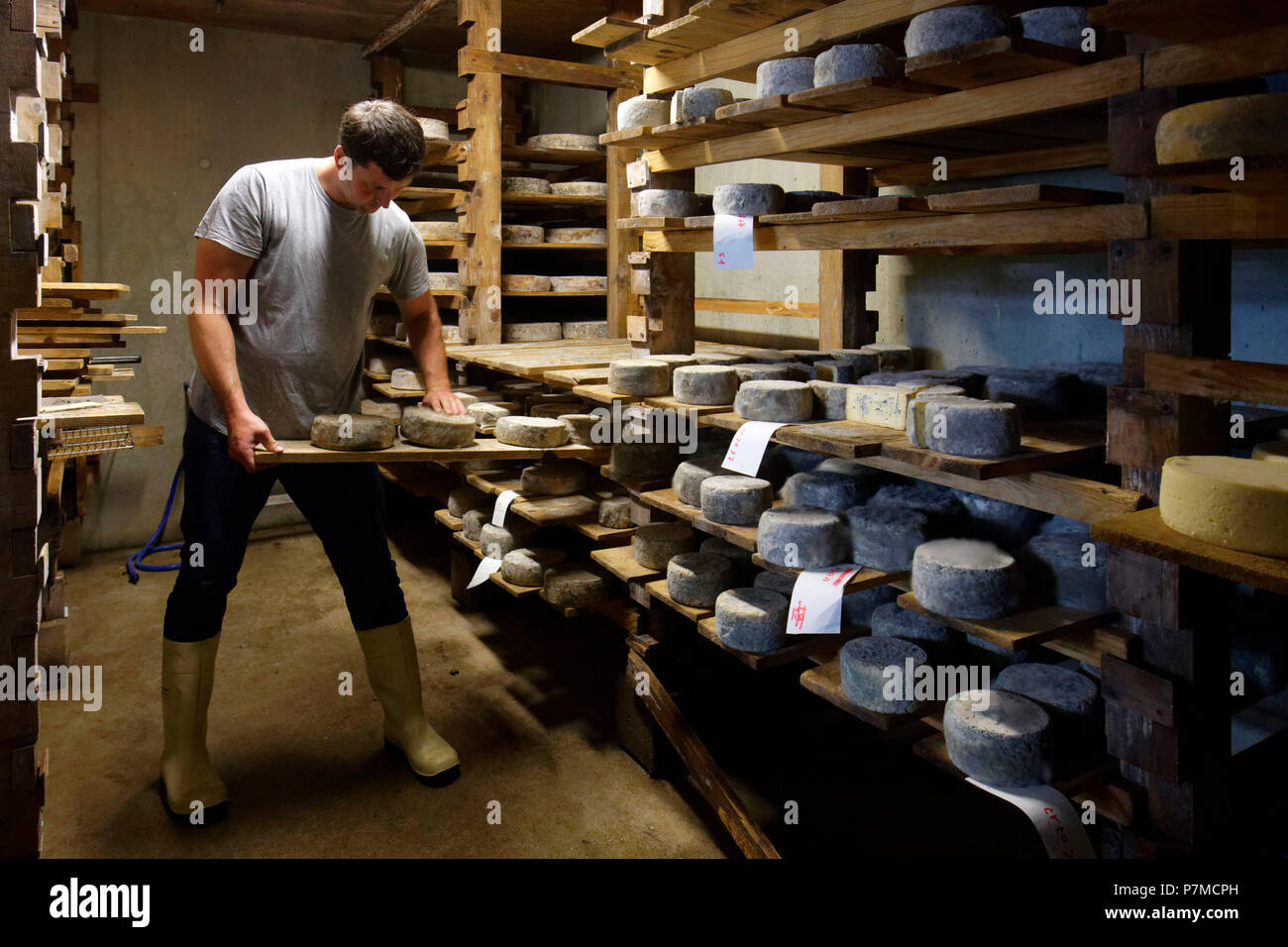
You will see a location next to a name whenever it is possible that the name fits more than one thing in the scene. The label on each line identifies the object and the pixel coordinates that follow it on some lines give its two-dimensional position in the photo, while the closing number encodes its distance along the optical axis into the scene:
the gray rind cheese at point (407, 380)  5.37
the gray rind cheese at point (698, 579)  3.11
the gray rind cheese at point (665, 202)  3.37
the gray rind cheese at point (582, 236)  5.79
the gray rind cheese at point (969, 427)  2.08
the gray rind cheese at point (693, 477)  3.17
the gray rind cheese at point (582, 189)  5.74
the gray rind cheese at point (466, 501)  4.83
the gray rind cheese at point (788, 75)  2.69
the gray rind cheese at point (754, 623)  2.81
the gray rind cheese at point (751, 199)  2.94
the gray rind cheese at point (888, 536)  2.56
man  2.92
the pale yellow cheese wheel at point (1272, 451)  1.78
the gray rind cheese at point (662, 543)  3.44
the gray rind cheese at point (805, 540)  2.61
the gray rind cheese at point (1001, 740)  2.10
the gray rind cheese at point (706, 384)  2.97
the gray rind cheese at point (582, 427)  3.72
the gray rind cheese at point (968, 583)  2.20
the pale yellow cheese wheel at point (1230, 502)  1.49
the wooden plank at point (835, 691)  2.41
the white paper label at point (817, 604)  2.46
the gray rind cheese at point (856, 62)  2.44
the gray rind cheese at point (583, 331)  5.86
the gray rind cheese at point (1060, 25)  2.12
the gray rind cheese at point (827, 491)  2.85
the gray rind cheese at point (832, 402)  2.69
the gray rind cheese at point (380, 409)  3.46
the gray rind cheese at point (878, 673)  2.40
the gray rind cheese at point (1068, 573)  2.25
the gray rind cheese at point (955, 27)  2.18
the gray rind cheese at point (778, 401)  2.62
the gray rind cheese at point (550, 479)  4.10
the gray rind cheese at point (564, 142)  5.68
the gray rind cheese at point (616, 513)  3.83
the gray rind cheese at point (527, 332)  5.70
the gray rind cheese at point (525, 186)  5.68
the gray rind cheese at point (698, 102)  3.14
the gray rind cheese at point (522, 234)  5.63
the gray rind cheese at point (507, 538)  4.23
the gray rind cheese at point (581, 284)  5.81
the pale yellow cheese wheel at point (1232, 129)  1.51
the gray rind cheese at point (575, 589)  3.84
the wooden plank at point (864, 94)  2.38
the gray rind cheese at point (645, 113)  3.44
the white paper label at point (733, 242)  2.92
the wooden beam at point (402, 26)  6.04
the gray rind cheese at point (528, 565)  4.02
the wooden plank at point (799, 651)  2.82
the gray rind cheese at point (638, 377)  3.16
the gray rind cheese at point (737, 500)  2.90
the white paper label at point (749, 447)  2.54
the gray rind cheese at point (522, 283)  5.62
